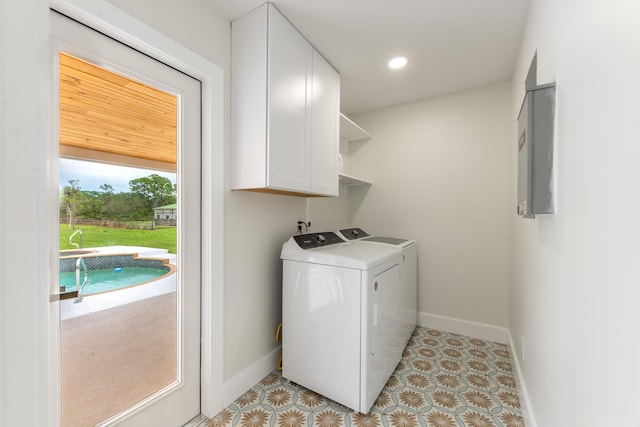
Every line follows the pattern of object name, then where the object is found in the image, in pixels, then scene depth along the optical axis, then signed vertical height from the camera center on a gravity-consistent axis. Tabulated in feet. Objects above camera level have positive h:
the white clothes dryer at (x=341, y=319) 5.34 -2.29
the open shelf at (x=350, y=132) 8.65 +2.77
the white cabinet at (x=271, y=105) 5.18 +2.14
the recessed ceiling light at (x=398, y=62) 6.91 +3.83
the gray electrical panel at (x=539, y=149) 3.34 +0.78
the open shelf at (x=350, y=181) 8.61 +1.04
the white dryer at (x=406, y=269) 7.58 -1.73
